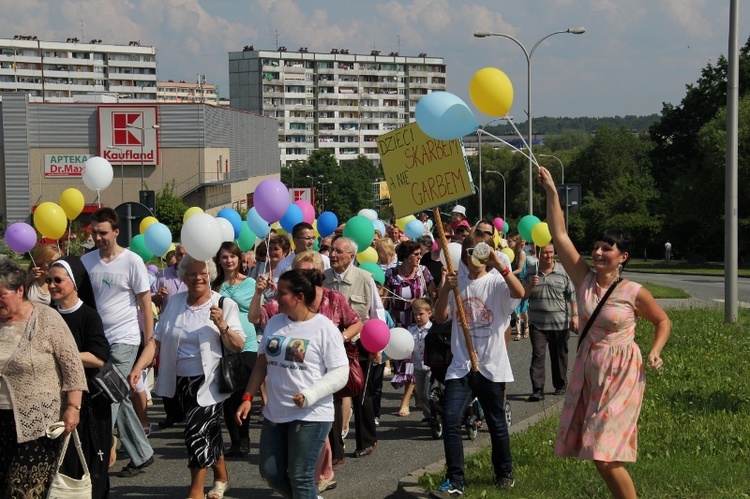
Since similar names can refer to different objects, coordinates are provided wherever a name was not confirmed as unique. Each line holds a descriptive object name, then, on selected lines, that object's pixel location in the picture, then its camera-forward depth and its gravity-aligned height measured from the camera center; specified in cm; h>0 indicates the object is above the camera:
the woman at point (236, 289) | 875 -61
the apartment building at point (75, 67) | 17662 +2500
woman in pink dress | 573 -82
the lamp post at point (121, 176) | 7219 +260
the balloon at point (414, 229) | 1897 -32
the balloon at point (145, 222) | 1383 -10
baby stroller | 867 -138
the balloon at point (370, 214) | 1865 -4
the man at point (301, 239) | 1021 -25
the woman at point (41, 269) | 850 -41
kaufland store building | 7394 +458
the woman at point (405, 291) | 1070 -81
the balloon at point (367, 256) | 1232 -50
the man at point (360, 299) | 888 -72
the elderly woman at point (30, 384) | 561 -88
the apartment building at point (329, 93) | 17250 +1955
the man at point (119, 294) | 790 -58
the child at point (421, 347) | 997 -127
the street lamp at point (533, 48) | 3272 +494
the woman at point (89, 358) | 623 -83
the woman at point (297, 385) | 611 -98
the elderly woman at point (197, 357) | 705 -94
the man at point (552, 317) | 1173 -117
